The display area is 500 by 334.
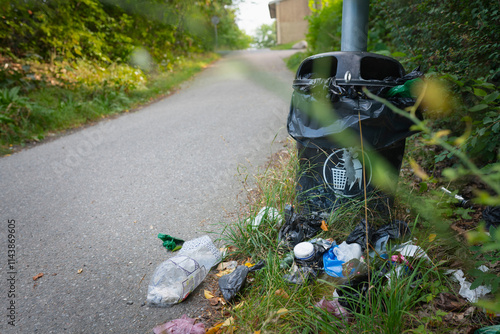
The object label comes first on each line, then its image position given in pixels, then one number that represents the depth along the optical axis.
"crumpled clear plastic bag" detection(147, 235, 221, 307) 1.71
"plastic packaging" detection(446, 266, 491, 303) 1.50
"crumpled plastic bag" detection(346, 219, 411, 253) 1.80
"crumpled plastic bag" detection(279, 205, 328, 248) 1.96
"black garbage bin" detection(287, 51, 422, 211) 1.80
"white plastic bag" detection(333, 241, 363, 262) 1.73
